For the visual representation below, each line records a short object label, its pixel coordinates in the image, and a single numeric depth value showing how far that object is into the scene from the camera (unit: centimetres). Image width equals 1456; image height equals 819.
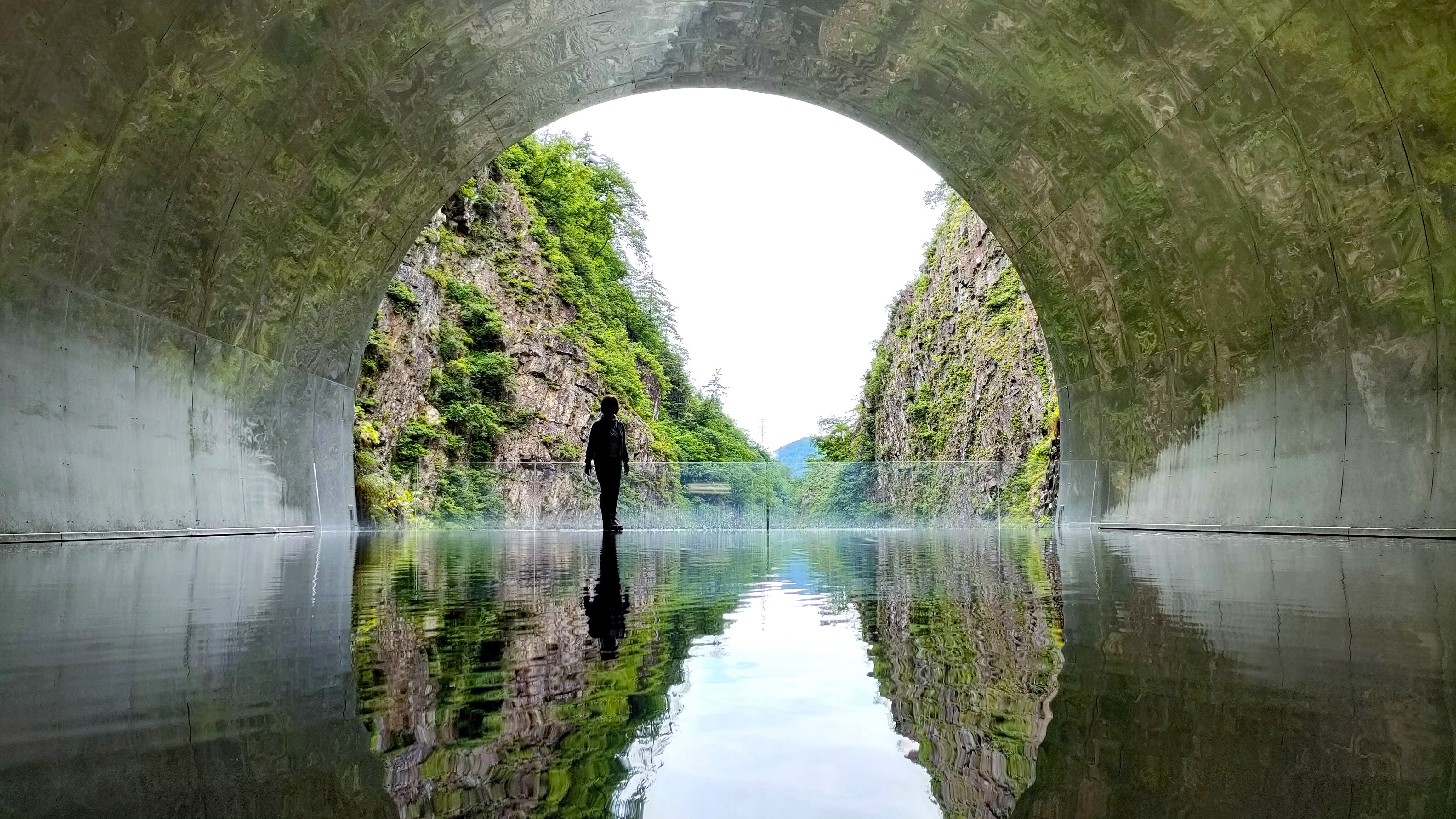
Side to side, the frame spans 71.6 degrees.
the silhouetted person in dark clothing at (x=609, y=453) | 1330
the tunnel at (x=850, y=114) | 832
